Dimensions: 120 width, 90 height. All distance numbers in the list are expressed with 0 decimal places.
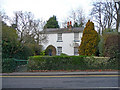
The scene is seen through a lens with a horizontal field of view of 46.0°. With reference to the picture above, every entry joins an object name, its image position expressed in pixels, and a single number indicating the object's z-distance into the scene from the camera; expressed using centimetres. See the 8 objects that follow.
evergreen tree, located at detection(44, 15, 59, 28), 4188
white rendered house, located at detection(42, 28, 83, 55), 2564
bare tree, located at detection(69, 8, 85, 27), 4034
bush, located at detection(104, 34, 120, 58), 1321
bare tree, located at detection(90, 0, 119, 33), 2966
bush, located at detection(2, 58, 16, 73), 1260
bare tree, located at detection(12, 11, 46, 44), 1861
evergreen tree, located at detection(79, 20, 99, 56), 1806
